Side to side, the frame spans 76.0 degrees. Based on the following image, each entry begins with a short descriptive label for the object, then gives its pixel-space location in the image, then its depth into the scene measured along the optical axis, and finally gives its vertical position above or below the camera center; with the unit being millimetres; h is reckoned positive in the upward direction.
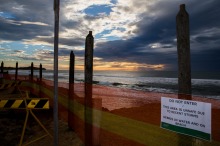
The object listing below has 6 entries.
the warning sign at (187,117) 2209 -713
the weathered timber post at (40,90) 8675 -1059
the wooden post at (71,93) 5098 -736
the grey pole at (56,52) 2734 +415
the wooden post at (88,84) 4017 -299
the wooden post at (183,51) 2627 +436
